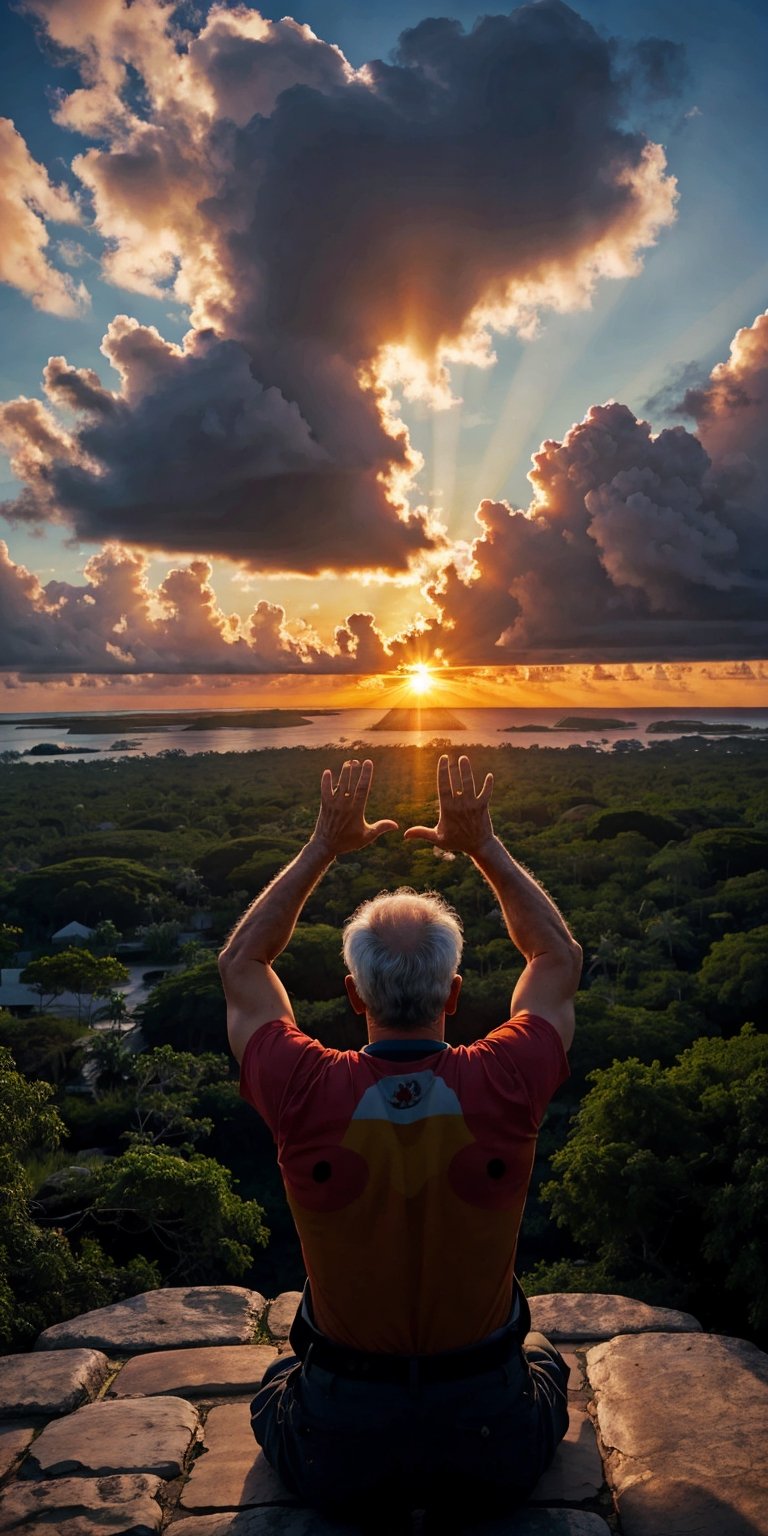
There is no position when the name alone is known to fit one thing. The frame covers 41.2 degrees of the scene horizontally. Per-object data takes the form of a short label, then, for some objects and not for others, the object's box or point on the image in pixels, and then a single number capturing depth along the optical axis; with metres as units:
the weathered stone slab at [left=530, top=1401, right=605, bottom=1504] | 3.20
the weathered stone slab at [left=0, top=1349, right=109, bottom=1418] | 4.01
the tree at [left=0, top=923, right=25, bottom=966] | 34.50
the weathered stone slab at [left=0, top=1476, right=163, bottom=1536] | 3.09
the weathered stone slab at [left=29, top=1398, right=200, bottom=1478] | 3.48
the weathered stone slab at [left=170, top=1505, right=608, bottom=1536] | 2.96
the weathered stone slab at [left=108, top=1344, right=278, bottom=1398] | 4.17
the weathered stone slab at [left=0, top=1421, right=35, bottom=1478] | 3.59
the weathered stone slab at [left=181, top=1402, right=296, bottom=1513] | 3.23
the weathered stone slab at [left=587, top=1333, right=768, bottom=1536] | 3.08
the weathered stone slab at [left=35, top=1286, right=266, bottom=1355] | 4.73
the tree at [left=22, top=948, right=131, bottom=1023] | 29.67
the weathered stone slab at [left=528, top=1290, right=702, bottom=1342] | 4.59
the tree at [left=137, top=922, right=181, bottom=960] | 44.16
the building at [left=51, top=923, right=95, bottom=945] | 45.25
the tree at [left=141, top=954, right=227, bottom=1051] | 29.53
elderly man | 2.71
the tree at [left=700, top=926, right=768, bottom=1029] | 28.69
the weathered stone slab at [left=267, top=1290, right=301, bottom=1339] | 4.99
